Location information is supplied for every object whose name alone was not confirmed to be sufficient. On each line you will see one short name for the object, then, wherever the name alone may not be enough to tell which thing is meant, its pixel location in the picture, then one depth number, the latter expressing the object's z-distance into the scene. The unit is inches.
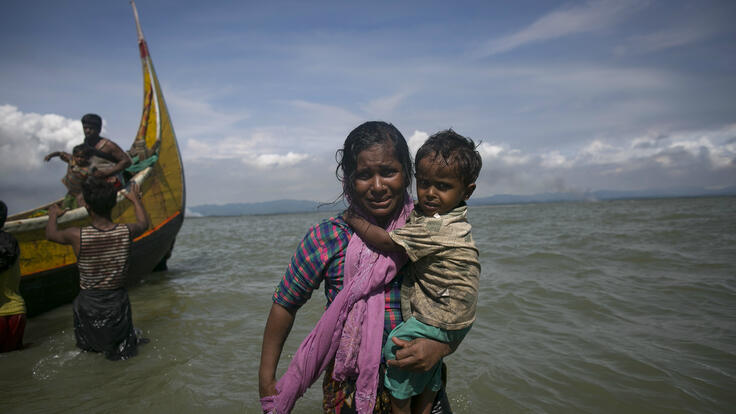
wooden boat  191.5
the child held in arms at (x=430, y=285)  56.9
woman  59.1
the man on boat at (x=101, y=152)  197.9
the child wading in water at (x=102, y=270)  138.5
